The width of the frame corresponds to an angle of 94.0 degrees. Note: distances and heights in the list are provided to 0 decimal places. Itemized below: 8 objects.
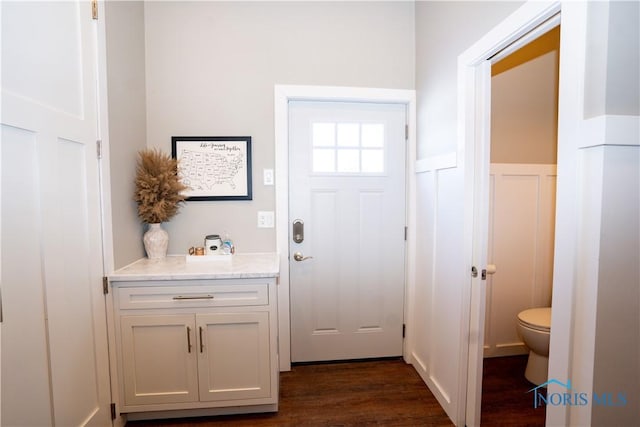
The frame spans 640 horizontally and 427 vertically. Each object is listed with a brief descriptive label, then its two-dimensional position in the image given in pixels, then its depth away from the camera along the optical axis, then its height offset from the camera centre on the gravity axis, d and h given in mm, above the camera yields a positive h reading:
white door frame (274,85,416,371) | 2094 +327
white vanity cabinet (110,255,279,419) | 1589 -747
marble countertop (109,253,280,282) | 1576 -379
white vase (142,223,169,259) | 1905 -250
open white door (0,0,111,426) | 1018 -79
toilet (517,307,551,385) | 1883 -891
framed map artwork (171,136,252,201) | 2051 +253
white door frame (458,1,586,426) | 987 +196
